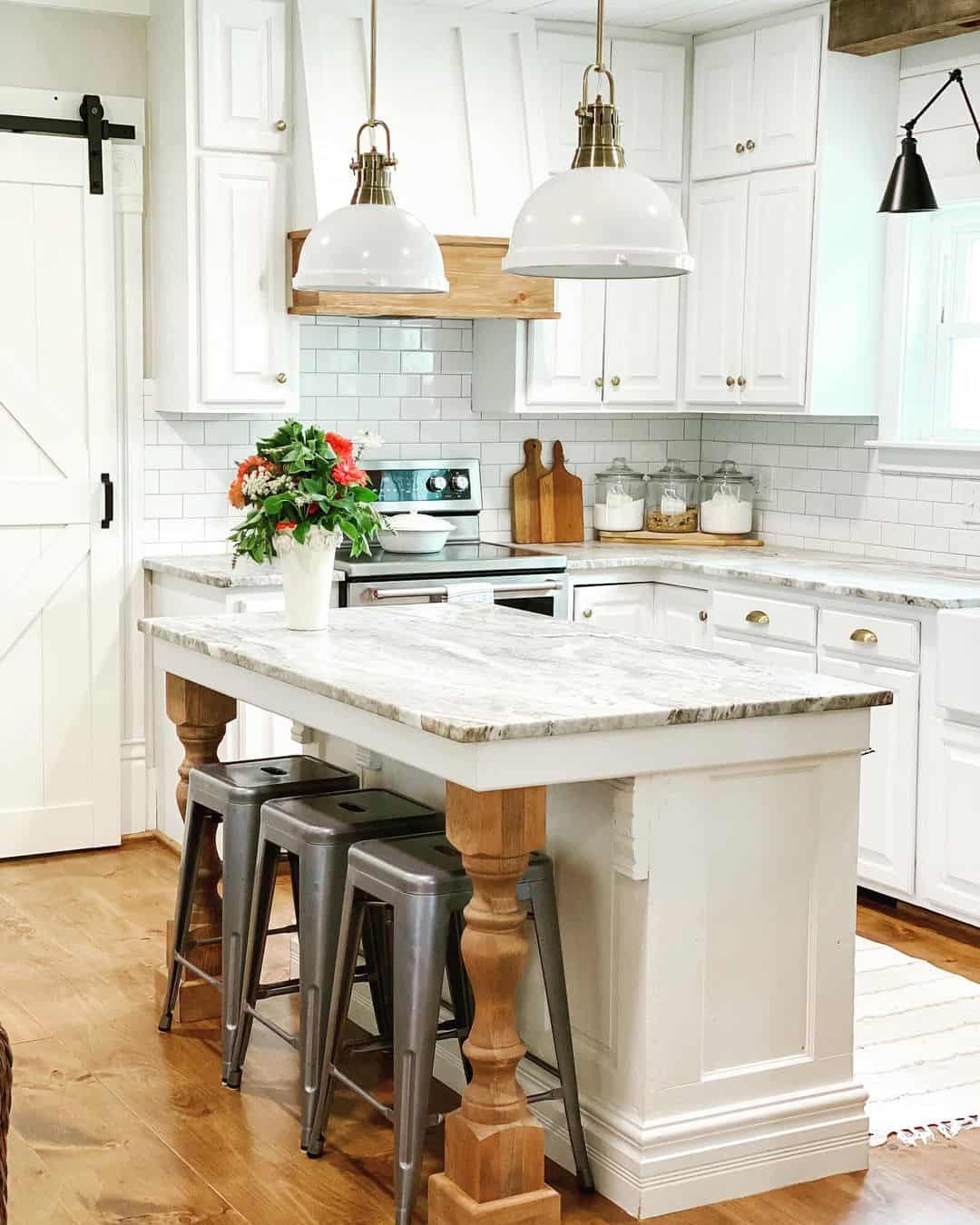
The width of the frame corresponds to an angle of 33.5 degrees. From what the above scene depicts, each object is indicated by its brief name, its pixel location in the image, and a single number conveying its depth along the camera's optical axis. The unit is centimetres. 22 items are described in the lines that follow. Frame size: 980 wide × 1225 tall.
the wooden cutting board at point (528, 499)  644
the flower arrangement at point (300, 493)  378
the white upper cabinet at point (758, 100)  567
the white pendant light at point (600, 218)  299
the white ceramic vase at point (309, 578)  386
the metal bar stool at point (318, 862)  342
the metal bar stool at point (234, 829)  371
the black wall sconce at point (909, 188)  489
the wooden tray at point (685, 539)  638
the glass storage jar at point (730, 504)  643
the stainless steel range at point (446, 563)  539
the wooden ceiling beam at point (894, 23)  425
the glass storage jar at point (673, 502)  655
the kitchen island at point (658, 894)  296
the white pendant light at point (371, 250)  365
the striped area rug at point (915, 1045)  359
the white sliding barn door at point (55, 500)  550
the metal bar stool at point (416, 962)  303
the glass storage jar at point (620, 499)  651
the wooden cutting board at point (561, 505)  645
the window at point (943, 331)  563
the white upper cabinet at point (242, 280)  542
